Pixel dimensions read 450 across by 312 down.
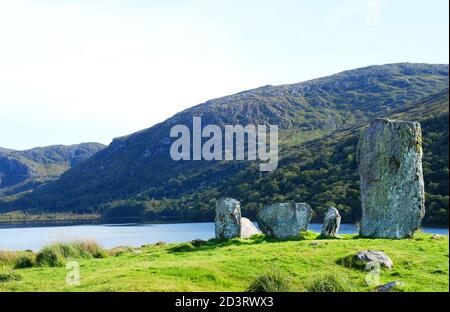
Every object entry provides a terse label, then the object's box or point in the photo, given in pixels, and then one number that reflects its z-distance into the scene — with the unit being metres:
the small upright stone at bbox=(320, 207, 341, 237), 27.89
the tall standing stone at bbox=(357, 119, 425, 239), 25.44
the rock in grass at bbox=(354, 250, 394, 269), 18.49
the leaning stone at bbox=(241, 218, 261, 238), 32.83
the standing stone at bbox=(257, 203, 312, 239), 28.80
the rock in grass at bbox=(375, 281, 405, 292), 15.14
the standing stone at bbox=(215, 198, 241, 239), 30.05
